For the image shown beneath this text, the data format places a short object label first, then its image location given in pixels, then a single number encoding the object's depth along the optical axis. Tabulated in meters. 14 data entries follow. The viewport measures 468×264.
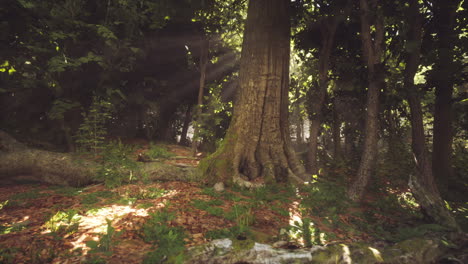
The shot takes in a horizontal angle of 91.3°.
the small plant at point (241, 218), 3.76
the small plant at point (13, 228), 3.54
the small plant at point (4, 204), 4.73
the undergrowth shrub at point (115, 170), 6.39
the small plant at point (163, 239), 2.78
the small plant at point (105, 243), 2.90
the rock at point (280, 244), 3.25
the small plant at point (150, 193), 5.37
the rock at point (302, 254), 2.82
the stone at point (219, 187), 6.23
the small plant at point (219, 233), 3.61
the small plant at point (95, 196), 5.00
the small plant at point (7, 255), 2.69
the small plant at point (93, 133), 8.42
